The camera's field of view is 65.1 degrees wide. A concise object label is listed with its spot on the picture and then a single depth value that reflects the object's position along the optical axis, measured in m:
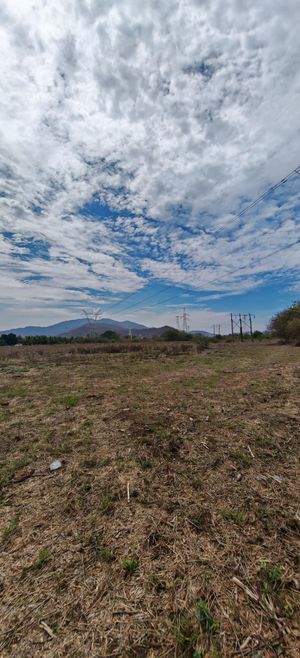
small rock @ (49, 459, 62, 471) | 3.79
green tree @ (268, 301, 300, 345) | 35.97
